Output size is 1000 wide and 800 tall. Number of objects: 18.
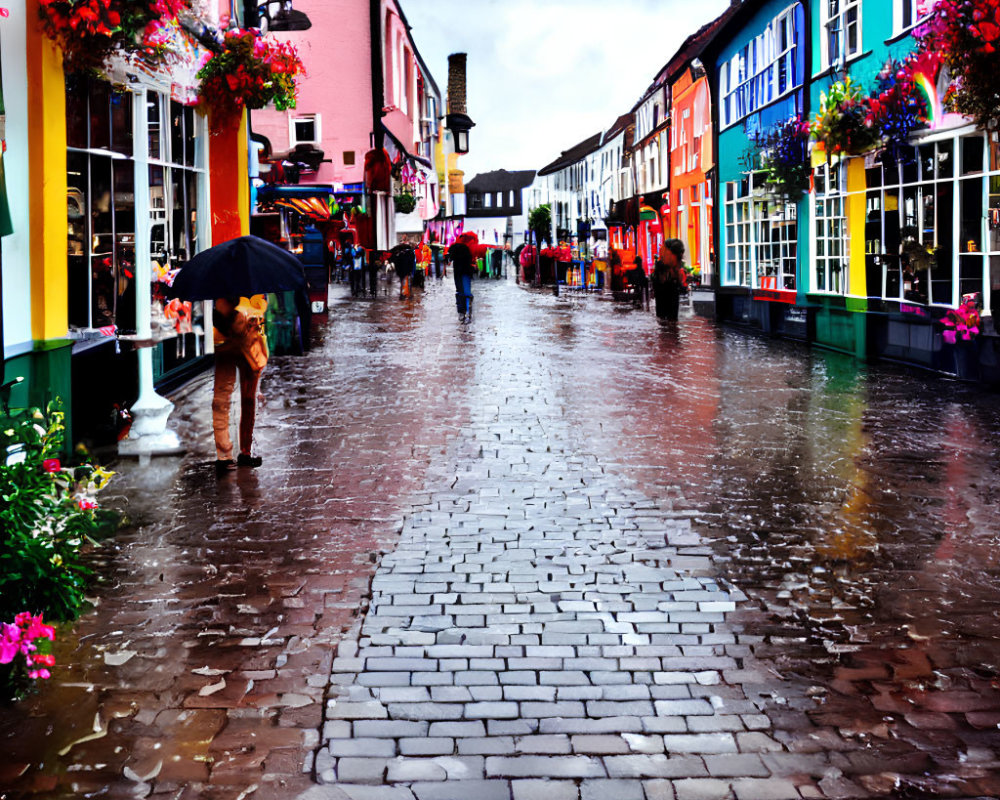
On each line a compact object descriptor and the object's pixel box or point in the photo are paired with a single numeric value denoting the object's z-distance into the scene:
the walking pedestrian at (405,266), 38.31
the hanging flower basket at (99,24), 9.41
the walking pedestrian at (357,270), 37.88
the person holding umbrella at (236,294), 9.12
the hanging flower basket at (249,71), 13.70
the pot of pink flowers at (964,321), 13.34
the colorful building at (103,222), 9.61
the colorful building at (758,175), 21.14
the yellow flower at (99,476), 5.06
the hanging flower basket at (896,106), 15.00
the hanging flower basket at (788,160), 20.19
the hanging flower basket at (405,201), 54.69
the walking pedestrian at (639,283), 32.34
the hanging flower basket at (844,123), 16.28
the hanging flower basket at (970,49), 11.24
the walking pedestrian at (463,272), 26.73
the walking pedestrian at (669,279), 24.61
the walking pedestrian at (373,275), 38.16
